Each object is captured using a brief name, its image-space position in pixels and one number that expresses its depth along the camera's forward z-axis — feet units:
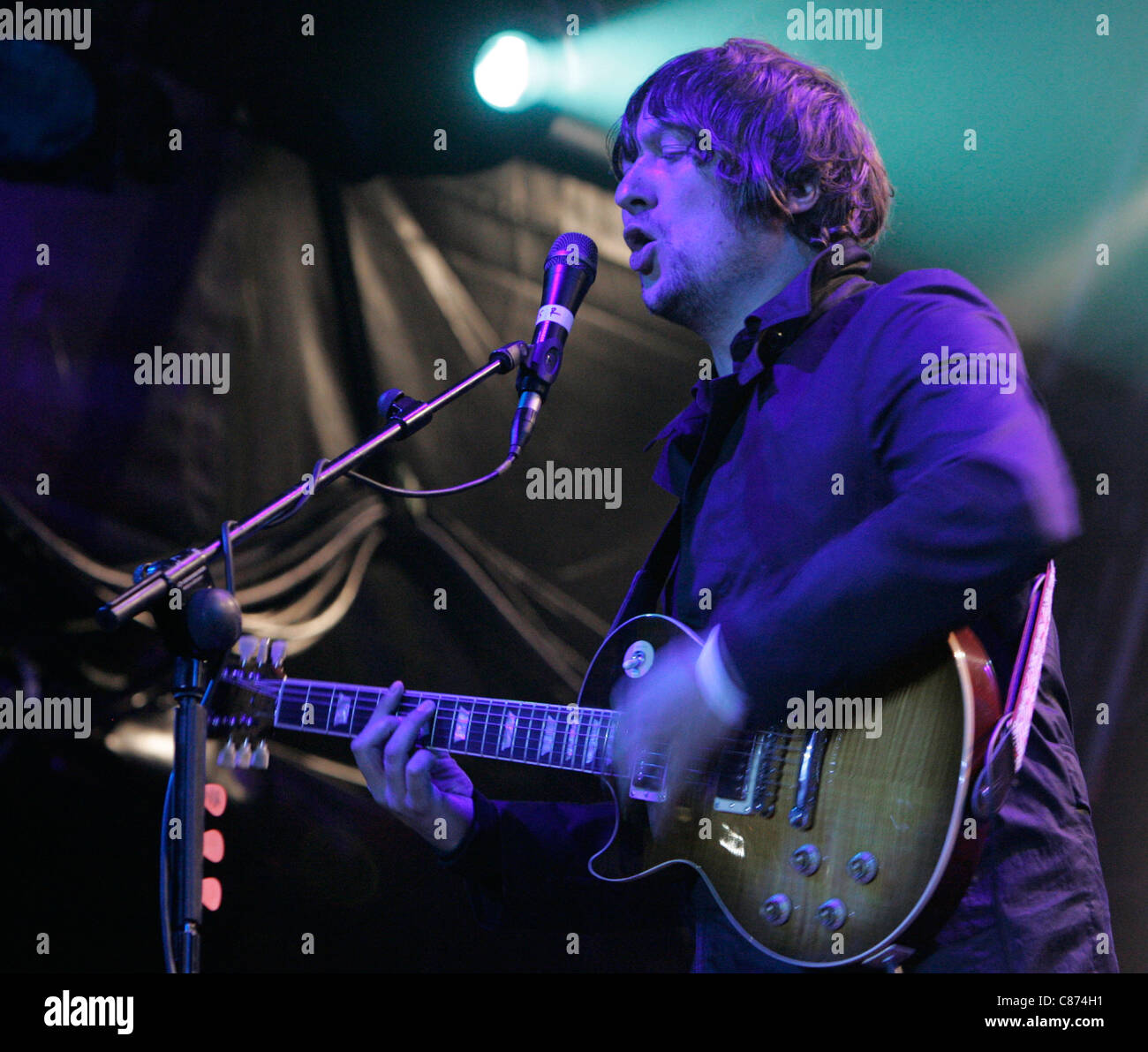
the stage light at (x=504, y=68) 10.27
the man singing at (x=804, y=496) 4.70
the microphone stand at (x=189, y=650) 4.97
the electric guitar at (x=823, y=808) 4.54
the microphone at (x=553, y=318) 6.66
